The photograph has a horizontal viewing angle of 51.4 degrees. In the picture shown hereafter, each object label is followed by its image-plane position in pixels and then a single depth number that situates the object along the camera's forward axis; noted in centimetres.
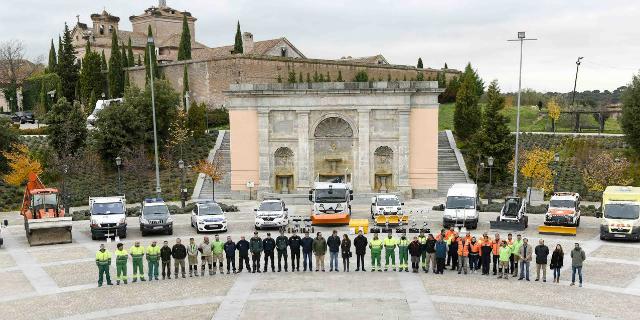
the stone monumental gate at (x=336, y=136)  4184
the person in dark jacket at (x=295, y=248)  2152
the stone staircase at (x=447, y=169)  4494
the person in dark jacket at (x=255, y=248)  2125
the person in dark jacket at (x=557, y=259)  1988
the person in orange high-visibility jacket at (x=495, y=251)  2097
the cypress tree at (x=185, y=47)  7438
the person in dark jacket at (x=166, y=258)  2069
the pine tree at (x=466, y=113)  5300
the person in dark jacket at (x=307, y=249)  2141
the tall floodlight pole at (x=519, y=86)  3578
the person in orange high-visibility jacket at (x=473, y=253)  2125
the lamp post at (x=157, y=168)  3806
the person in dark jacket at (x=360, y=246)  2123
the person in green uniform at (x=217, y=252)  2134
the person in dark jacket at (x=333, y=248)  2147
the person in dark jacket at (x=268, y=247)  2136
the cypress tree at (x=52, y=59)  7881
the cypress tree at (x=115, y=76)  7012
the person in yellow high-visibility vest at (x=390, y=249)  2134
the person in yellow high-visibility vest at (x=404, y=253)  2123
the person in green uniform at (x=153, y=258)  2053
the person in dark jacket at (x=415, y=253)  2119
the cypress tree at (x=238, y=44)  7692
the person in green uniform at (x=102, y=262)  1978
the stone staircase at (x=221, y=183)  4356
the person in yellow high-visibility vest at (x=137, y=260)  2036
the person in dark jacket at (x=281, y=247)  2155
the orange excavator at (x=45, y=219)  2761
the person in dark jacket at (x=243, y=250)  2127
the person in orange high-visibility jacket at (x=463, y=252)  2125
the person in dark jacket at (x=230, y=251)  2109
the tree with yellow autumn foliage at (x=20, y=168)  4138
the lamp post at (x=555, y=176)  4317
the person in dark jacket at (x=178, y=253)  2072
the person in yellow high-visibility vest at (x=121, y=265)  2006
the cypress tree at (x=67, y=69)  6975
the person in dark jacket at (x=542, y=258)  2008
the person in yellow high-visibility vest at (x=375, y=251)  2131
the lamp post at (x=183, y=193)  3869
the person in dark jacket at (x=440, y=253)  2100
